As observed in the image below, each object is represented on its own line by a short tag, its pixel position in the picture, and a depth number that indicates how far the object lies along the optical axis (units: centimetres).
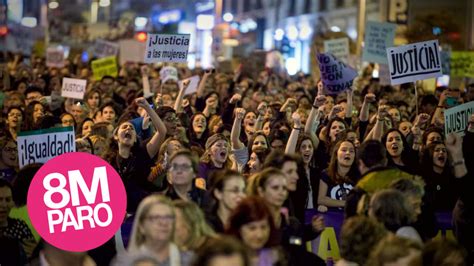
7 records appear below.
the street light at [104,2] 8331
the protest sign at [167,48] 1816
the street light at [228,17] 9058
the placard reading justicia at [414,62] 1731
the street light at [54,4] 7804
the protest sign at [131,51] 3344
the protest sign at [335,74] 1864
